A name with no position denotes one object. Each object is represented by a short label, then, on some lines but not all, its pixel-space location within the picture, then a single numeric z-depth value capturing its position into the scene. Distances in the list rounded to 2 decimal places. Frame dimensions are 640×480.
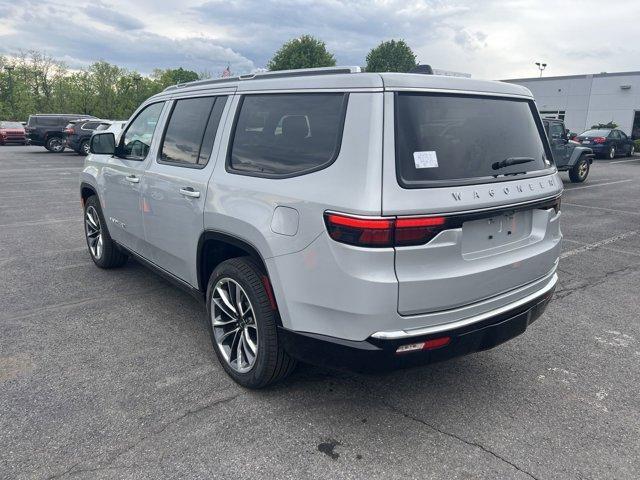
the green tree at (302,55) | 63.12
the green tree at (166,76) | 70.44
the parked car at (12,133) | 28.95
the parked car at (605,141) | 22.81
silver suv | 2.32
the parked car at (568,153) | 13.34
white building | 36.72
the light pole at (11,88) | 48.68
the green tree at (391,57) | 67.75
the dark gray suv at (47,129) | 23.81
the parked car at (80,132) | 21.86
